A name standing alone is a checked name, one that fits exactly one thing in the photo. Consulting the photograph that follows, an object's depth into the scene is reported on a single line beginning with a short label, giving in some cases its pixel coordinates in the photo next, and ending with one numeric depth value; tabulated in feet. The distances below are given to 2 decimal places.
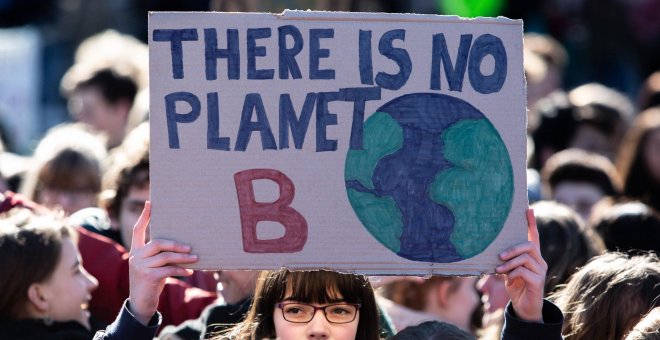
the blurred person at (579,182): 41.78
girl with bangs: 23.39
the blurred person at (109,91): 49.57
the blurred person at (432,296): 33.09
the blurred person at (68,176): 35.86
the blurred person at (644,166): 43.91
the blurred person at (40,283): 26.27
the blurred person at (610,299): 24.45
